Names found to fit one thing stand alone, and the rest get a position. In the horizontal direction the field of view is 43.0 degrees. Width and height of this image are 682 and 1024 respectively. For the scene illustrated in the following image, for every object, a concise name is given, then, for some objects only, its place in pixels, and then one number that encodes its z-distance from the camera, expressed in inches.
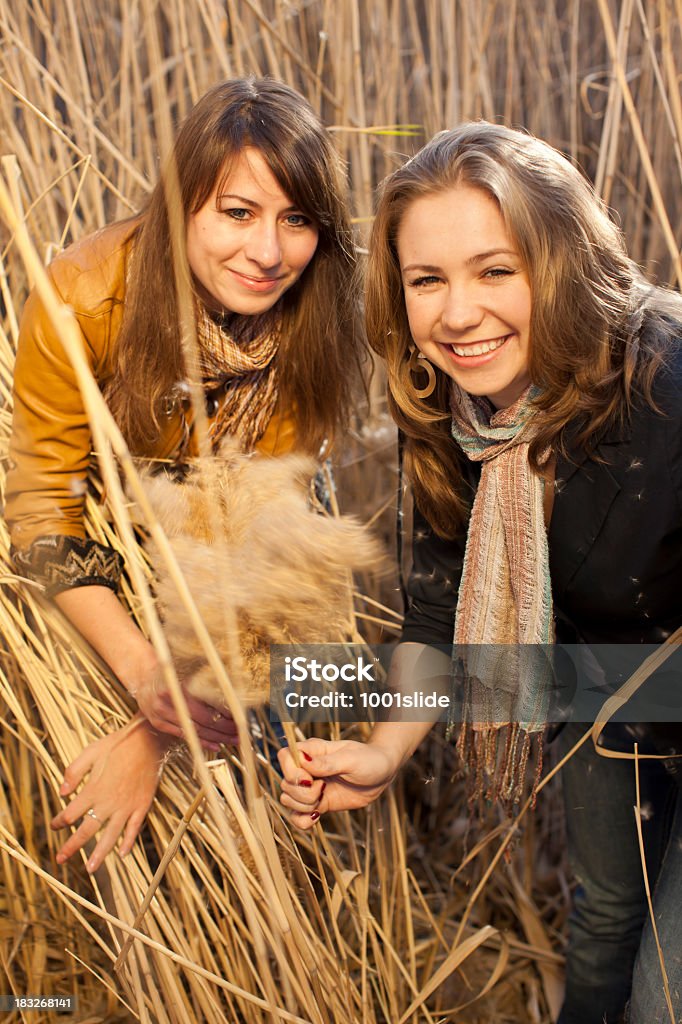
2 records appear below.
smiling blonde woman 33.7
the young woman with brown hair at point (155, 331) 37.2
